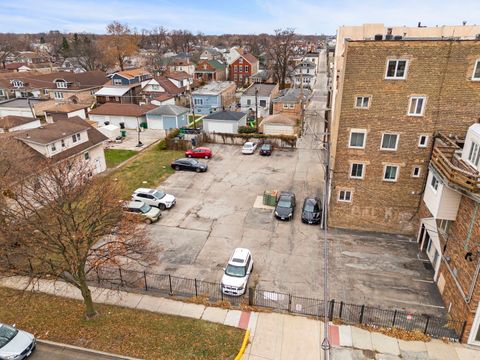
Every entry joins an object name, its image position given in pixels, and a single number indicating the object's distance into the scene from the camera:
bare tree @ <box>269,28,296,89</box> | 77.50
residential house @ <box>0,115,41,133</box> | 36.59
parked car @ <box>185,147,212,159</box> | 38.91
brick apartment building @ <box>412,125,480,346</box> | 14.23
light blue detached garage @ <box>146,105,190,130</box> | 48.97
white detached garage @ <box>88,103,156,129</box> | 49.91
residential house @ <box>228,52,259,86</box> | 84.38
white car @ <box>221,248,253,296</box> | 17.33
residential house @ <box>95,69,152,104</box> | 61.16
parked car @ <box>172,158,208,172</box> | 34.81
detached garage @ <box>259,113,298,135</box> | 45.56
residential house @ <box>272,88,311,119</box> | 52.97
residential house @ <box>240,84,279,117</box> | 58.00
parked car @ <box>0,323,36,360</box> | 13.10
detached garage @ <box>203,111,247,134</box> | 47.12
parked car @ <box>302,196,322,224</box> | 24.42
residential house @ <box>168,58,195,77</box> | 91.56
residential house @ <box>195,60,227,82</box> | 85.06
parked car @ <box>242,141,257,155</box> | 40.38
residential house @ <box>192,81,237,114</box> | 58.09
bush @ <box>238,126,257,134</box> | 47.06
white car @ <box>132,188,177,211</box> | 26.64
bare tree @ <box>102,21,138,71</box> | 99.50
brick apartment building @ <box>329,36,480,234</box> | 18.47
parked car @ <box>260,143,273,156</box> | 39.62
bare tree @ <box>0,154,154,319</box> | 14.20
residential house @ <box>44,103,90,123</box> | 48.22
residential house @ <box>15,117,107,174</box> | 27.47
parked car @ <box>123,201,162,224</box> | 24.55
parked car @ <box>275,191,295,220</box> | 25.06
